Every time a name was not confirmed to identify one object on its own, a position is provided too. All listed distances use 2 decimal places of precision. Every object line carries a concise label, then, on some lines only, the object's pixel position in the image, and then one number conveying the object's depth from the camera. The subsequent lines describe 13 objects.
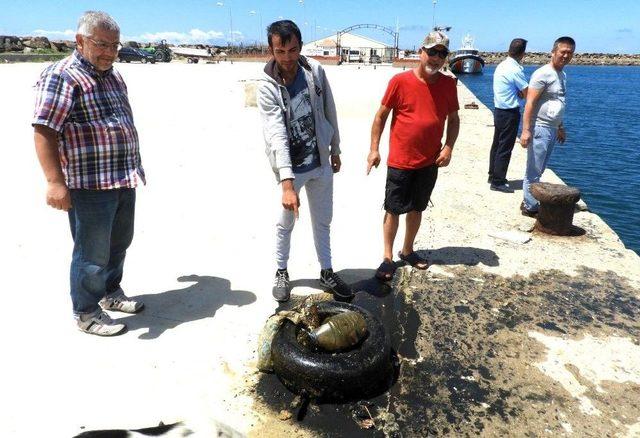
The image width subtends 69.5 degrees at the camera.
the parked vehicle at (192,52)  64.39
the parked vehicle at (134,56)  42.44
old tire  2.75
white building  74.44
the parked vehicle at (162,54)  46.91
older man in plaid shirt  2.84
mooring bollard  5.05
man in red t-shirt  3.91
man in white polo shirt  5.38
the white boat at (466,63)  74.06
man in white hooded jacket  3.37
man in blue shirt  6.59
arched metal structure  74.85
